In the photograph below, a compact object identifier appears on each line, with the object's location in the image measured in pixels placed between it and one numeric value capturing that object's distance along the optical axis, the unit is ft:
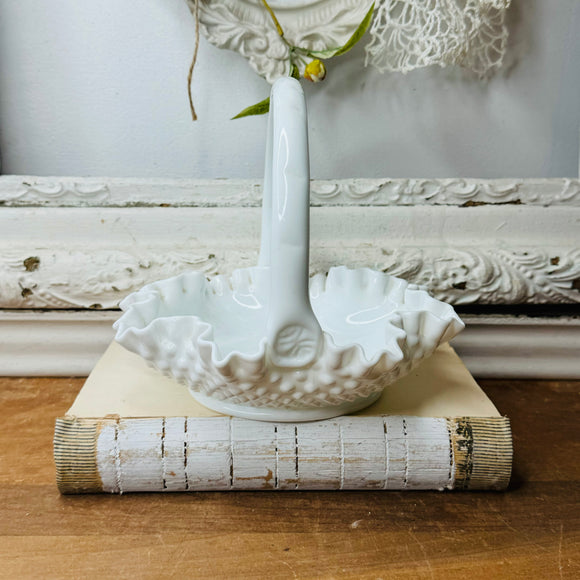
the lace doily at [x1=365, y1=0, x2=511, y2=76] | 1.68
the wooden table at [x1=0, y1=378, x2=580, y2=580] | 0.96
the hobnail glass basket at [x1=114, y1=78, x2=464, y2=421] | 0.93
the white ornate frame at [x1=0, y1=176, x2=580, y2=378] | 1.73
